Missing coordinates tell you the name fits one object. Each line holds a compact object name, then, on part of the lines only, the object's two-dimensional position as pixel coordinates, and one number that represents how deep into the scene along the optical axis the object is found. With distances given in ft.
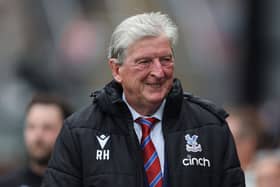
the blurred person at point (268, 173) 60.54
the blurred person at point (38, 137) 59.94
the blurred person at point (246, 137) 66.69
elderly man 44.65
